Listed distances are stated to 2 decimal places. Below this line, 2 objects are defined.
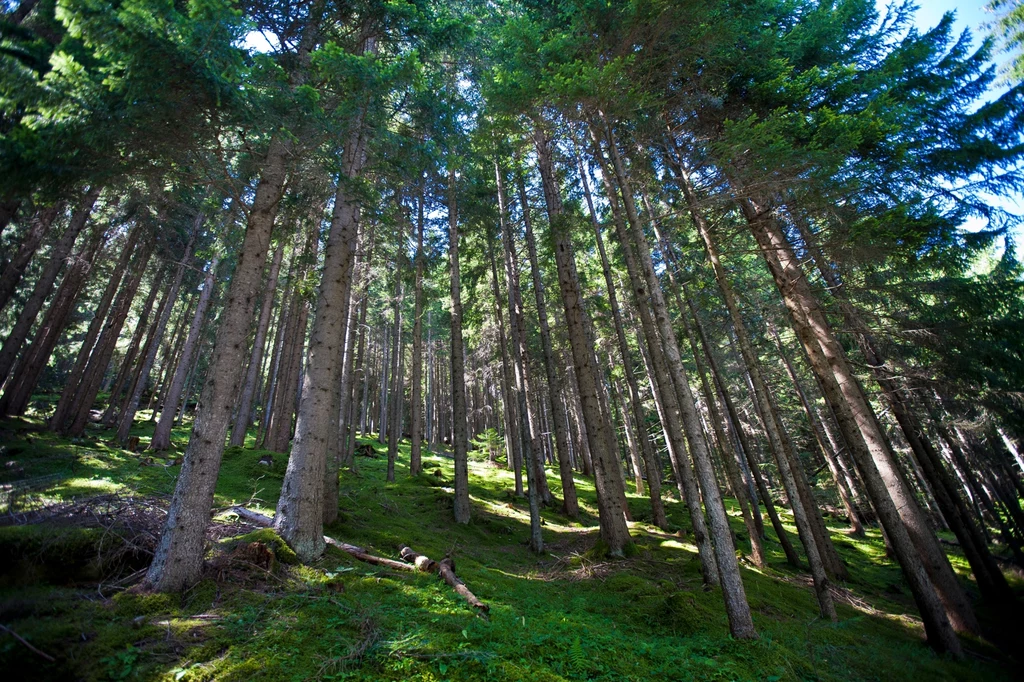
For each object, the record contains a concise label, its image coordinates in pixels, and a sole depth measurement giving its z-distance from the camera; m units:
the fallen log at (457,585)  5.48
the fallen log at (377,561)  6.65
